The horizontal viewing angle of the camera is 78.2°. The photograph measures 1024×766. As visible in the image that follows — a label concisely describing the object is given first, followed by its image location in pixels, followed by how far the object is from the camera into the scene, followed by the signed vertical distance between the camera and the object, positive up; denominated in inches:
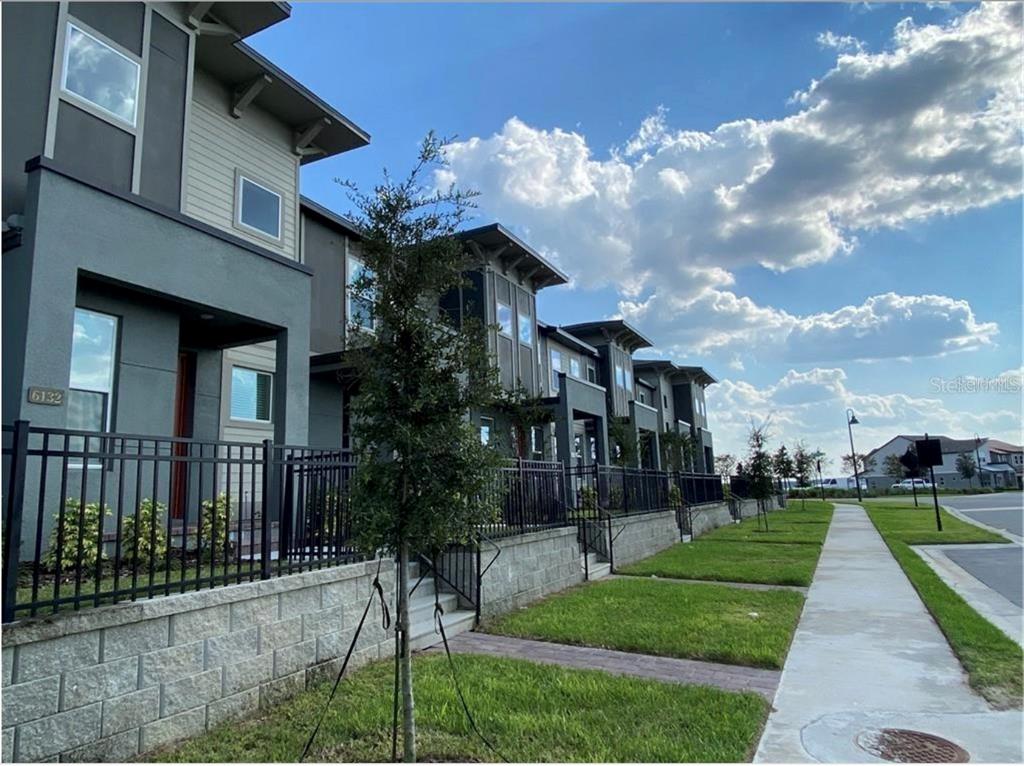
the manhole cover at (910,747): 155.3 -70.9
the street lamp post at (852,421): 1839.1 +139.9
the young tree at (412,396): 153.3 +21.7
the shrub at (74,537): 216.8 -14.9
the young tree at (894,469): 3085.6 -5.3
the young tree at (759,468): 901.8 +6.2
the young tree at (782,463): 1112.2 +15.3
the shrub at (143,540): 230.1 -17.3
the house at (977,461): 2933.1 +16.8
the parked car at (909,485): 2711.6 -78.6
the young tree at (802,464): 1833.0 +19.4
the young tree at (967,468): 2748.5 -10.5
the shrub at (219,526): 181.3 -13.1
